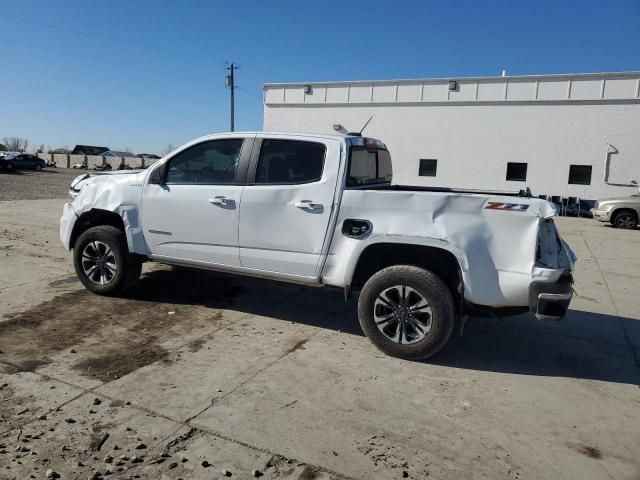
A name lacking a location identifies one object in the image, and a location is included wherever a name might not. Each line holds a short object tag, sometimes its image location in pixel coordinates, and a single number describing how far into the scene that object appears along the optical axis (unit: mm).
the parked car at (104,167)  47125
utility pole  45750
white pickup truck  3980
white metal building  20875
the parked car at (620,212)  16812
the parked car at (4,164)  34844
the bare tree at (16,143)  113562
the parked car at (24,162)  36288
